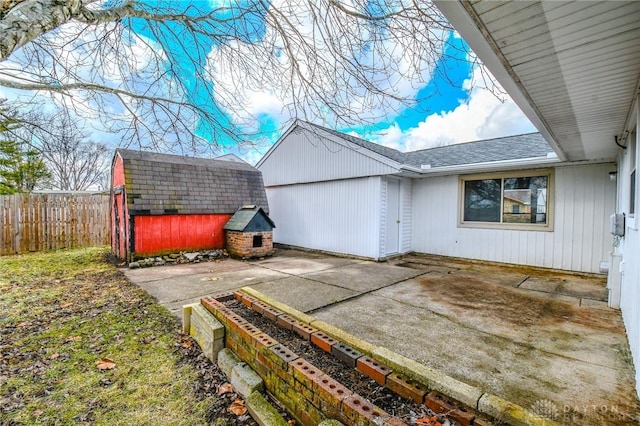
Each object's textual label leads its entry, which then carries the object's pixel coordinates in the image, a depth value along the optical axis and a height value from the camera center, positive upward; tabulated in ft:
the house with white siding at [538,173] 5.78 +2.86
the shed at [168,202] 23.91 +0.26
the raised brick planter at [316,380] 4.88 -3.67
